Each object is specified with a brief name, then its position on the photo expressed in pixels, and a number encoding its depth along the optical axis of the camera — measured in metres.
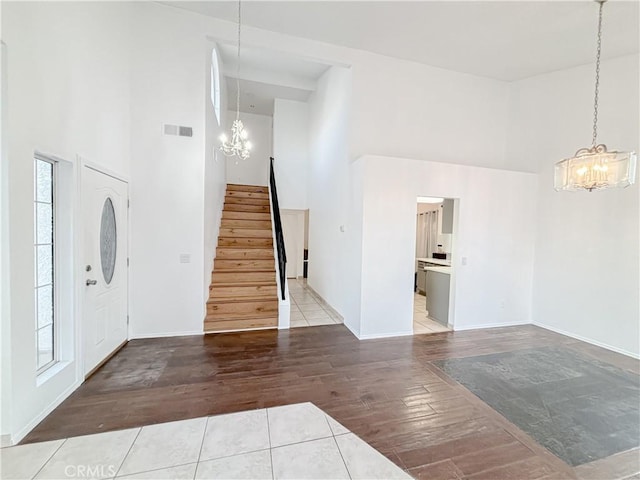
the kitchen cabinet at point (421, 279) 7.11
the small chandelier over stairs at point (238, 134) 4.05
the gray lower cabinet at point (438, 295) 4.92
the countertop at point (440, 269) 5.08
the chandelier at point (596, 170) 2.84
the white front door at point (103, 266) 2.98
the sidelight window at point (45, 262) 2.47
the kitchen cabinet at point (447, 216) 4.95
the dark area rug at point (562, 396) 2.25
